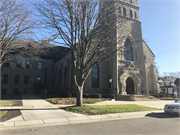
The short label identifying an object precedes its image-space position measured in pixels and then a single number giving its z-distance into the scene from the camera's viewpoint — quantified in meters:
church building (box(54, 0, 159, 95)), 23.84
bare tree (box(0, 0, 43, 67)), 11.30
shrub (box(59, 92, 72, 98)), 19.88
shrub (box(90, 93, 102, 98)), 20.23
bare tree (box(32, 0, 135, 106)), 10.47
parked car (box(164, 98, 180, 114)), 8.78
